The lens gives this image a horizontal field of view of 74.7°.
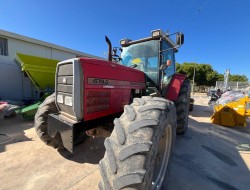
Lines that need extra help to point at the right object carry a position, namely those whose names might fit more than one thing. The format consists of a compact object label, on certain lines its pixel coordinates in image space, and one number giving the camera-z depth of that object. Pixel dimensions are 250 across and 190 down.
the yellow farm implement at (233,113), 5.11
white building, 7.29
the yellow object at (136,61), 3.58
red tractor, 1.39
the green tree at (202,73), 34.84
